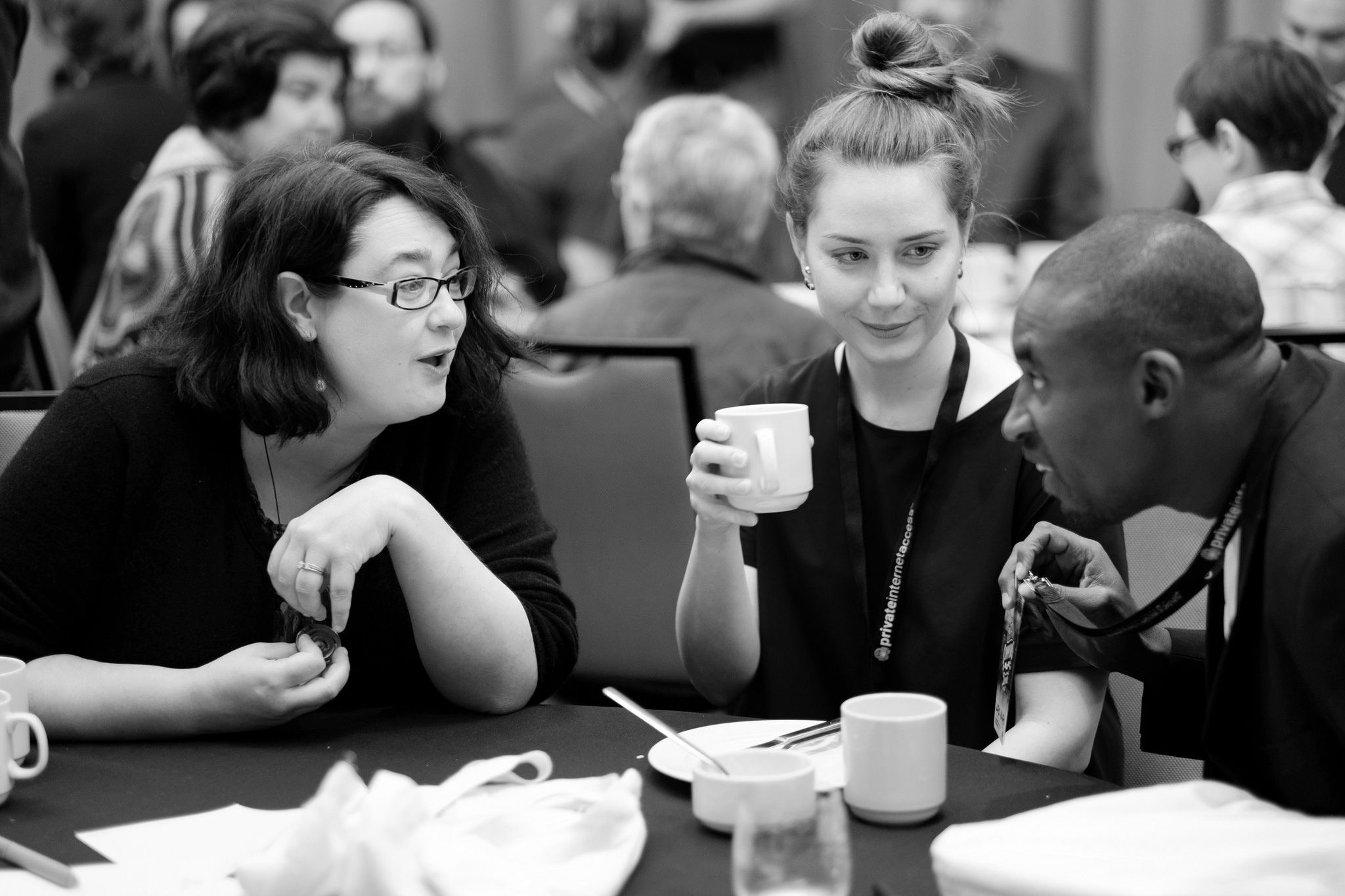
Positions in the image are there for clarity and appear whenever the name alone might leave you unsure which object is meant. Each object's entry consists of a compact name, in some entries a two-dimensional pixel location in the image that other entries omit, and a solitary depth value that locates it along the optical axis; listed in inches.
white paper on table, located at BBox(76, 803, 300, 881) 164.8
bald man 163.9
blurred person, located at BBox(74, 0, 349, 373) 225.9
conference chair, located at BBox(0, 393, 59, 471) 188.0
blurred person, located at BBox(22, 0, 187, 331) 301.8
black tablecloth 164.8
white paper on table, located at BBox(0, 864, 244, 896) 163.2
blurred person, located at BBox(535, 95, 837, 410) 218.0
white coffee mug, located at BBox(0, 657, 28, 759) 169.8
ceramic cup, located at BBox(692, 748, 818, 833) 164.3
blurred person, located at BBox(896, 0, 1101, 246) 380.6
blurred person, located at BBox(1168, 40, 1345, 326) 257.8
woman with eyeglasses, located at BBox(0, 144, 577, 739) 175.6
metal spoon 168.5
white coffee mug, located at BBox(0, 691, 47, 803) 168.8
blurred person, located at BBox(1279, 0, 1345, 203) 359.6
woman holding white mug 183.0
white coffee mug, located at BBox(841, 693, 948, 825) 165.8
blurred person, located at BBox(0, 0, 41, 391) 212.2
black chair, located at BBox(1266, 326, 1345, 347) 190.6
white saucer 169.1
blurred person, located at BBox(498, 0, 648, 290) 416.2
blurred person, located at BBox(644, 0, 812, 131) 433.2
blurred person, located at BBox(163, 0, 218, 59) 367.6
